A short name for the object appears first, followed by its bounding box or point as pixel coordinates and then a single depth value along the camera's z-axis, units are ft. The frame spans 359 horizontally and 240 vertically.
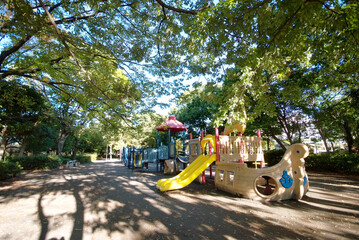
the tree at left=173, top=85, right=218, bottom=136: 71.61
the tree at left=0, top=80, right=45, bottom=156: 30.68
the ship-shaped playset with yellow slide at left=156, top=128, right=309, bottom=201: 17.30
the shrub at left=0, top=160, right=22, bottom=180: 29.81
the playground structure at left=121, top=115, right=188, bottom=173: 38.06
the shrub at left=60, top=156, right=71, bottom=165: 65.13
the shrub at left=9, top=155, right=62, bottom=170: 45.24
